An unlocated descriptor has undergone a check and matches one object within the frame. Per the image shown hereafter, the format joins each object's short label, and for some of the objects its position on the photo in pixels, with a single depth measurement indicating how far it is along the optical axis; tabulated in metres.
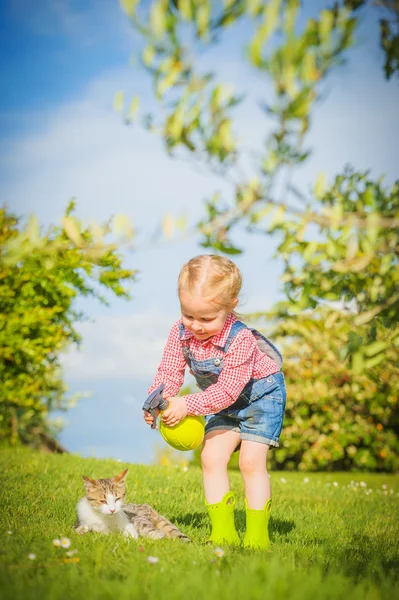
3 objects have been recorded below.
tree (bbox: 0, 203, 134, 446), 9.17
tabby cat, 4.19
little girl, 3.96
